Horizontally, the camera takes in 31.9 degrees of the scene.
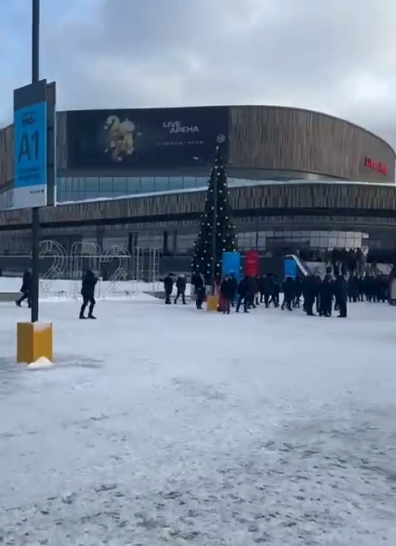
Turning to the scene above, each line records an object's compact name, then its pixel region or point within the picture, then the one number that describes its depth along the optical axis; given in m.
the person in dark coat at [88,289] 19.95
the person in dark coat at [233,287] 24.47
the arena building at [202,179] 65.44
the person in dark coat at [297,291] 26.86
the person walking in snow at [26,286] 24.73
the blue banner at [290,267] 34.77
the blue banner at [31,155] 10.51
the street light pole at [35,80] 10.60
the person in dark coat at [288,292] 26.55
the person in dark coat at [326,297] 23.14
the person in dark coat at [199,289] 26.48
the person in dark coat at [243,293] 25.22
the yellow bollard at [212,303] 25.11
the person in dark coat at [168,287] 29.40
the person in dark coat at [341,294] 22.91
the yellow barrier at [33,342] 10.14
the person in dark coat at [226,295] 24.34
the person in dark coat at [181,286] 29.61
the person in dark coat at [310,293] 23.76
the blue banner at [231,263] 29.21
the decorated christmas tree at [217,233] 35.31
